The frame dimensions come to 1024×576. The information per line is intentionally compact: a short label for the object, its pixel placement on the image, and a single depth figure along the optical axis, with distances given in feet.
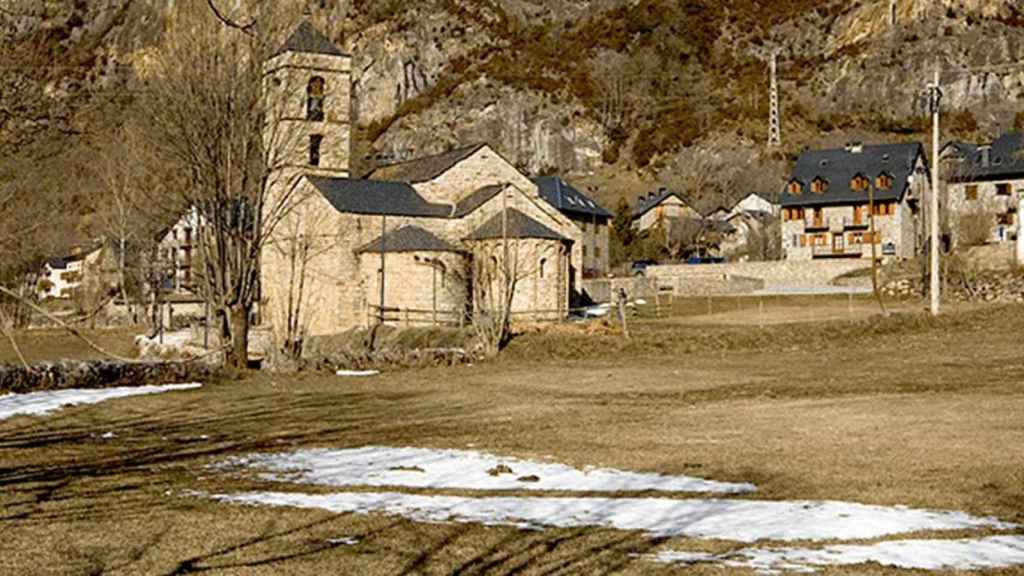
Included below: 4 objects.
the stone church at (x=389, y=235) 146.10
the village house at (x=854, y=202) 235.81
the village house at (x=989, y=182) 238.68
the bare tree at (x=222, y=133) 95.66
